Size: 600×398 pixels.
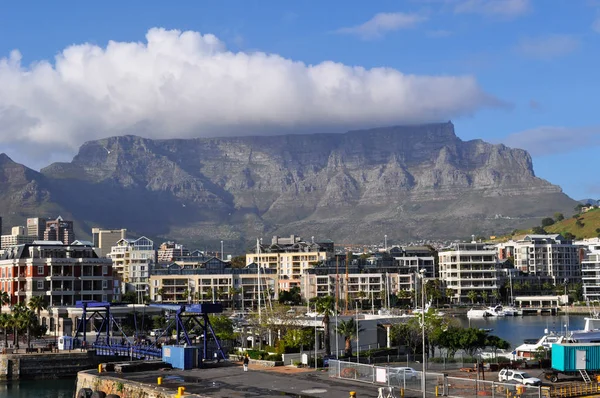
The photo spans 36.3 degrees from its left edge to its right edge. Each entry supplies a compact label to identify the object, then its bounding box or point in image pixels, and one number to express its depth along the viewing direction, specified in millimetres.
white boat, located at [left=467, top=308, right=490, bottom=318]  191000
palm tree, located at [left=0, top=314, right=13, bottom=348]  101188
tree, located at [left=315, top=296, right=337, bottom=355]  80600
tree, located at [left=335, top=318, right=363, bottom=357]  83812
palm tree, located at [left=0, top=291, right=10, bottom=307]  129000
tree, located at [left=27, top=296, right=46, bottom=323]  119106
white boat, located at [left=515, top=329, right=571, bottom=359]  91688
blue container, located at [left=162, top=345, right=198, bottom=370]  72562
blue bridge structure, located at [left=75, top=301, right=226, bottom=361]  78000
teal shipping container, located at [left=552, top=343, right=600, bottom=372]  63781
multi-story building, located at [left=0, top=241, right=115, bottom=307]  129375
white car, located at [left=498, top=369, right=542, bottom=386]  61375
